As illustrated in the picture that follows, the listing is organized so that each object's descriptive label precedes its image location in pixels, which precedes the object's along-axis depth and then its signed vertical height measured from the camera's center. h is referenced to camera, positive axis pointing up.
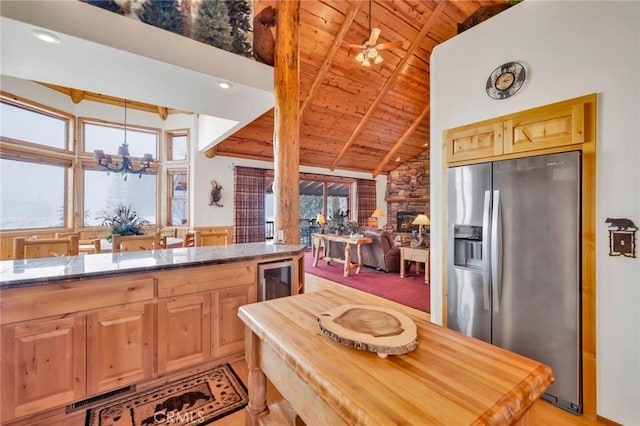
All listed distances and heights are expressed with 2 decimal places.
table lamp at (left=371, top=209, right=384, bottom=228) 7.73 +0.01
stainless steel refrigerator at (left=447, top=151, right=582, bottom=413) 1.81 -0.35
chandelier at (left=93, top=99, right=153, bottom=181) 4.22 +0.86
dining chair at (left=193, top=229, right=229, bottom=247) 3.50 -0.33
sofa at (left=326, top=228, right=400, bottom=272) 5.47 -0.79
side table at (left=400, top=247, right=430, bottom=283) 4.74 -0.79
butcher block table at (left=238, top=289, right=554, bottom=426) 0.61 -0.46
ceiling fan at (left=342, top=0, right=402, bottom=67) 3.80 +2.44
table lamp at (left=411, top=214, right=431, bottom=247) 5.09 -0.19
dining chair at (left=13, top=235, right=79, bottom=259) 2.57 -0.35
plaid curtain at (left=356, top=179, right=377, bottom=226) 9.47 +0.53
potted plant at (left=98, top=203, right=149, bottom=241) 3.51 -0.16
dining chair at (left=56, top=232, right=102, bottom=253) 3.59 -0.46
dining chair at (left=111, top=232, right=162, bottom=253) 3.03 -0.35
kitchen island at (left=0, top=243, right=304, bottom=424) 1.53 -0.73
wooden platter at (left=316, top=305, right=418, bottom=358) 0.87 -0.43
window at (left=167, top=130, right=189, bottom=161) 6.36 +1.63
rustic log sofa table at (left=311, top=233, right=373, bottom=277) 5.29 -0.70
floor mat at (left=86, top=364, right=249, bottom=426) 1.69 -1.31
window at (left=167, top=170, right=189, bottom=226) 6.36 +0.39
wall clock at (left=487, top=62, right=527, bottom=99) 2.11 +1.10
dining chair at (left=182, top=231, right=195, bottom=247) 4.62 -0.47
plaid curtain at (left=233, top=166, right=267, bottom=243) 6.76 +0.25
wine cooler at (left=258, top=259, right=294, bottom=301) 2.40 -0.63
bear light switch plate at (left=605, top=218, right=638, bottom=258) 1.63 -0.14
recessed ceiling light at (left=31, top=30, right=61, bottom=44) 1.88 +1.27
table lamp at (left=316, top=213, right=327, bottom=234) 6.92 -0.19
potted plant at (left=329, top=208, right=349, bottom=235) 6.00 -0.19
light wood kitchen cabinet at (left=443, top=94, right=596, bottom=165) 1.79 +0.63
